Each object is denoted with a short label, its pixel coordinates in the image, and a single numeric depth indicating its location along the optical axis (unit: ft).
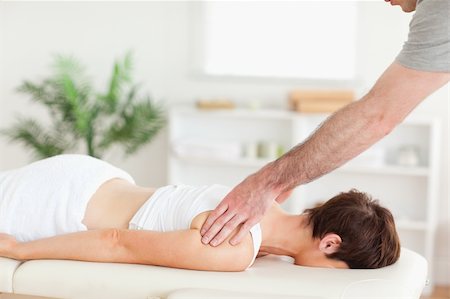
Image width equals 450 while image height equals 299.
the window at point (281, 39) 16.42
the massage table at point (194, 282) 6.59
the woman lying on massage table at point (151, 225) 7.04
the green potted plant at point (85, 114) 15.88
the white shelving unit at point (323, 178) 15.51
